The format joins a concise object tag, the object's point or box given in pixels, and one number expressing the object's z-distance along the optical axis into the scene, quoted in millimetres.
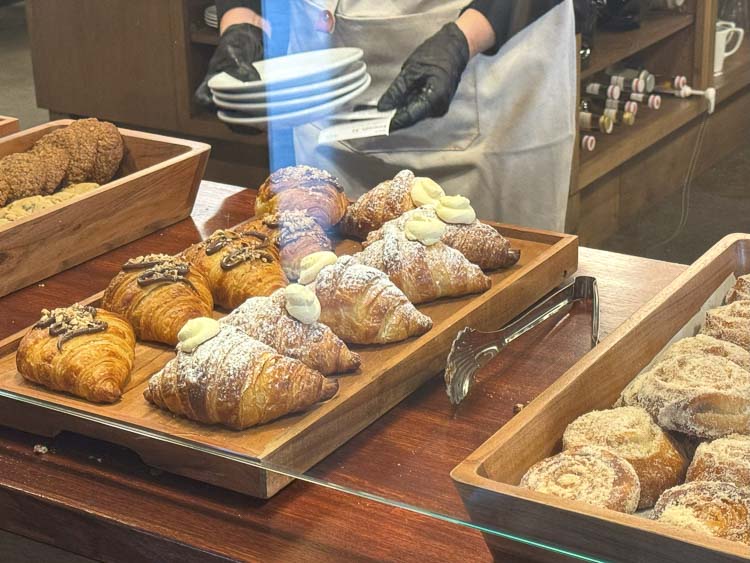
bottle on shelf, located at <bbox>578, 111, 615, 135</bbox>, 913
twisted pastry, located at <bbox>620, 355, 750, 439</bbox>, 624
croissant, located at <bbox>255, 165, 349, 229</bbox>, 1015
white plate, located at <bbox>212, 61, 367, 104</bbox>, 900
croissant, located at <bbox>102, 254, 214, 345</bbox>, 839
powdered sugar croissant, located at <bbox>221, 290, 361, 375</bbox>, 750
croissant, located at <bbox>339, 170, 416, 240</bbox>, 979
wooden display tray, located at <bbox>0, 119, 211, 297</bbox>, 1046
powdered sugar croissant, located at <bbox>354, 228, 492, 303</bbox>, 856
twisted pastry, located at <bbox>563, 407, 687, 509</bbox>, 602
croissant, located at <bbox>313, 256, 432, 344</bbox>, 794
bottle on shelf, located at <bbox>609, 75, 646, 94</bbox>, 879
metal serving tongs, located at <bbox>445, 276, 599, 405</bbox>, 753
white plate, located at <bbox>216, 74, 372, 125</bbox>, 886
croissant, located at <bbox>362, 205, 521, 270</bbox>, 904
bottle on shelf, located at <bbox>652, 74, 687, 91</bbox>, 856
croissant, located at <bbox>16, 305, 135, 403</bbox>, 757
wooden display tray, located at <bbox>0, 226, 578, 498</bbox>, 687
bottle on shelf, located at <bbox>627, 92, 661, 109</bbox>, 867
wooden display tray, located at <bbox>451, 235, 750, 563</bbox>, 515
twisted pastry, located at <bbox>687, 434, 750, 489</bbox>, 579
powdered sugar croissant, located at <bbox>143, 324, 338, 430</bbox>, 701
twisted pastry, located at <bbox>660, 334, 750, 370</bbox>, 690
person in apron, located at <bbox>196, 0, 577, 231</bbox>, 963
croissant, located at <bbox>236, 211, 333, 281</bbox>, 929
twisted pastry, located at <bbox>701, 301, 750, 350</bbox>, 722
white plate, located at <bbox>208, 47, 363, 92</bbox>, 908
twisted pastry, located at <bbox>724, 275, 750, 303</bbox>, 771
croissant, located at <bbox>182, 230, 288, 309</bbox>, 885
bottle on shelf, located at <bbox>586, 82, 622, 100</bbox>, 897
